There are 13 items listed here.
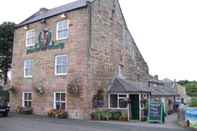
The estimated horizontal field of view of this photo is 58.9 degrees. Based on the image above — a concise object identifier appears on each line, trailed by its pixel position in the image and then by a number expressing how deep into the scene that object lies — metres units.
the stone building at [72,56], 14.13
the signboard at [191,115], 11.22
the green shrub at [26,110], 16.13
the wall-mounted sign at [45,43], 15.34
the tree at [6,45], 23.64
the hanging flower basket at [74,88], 13.92
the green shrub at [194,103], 14.94
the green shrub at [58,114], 14.17
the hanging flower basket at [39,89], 15.69
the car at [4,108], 14.26
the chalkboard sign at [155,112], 13.08
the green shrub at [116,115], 13.97
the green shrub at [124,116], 13.81
